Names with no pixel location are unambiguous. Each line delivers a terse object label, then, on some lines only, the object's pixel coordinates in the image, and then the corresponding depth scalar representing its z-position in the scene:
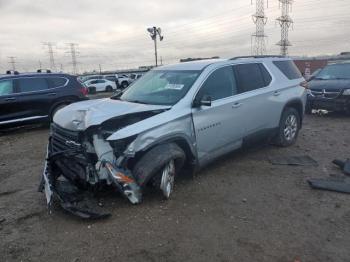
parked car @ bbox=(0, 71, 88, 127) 10.61
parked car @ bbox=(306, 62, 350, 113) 10.89
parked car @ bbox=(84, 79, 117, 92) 37.26
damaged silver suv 4.54
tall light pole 28.90
